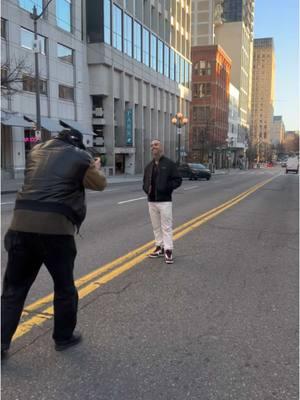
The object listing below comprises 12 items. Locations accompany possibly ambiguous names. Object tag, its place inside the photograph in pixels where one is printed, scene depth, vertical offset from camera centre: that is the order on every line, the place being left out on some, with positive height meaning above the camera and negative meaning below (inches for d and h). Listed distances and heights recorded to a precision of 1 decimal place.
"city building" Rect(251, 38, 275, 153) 5265.8 +864.8
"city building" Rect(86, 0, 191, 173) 1539.1 +371.4
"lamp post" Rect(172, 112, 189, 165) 1501.0 +151.3
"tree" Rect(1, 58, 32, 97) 694.5 +138.2
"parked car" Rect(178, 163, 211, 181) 1374.3 -43.8
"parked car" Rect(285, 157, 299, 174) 2657.5 -46.2
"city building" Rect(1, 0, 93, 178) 1035.3 +255.8
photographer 123.6 -19.9
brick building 3270.2 +564.8
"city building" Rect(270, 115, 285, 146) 6353.3 +424.3
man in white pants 249.6 -17.1
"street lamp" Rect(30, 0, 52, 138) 818.2 +160.3
